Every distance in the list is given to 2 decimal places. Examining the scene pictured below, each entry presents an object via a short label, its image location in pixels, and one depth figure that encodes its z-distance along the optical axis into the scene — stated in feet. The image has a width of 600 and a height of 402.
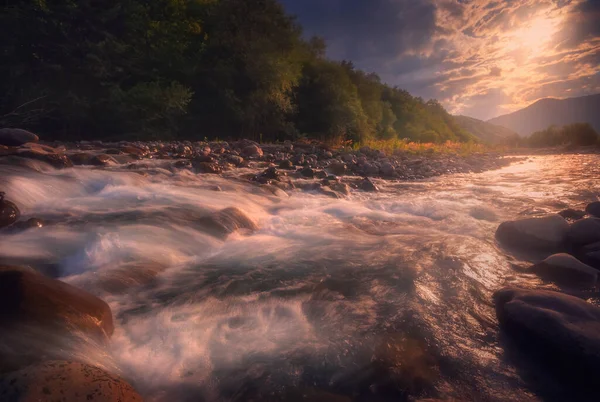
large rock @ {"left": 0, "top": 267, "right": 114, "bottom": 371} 4.92
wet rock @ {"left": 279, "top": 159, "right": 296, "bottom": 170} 31.50
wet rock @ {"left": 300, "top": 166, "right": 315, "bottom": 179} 28.42
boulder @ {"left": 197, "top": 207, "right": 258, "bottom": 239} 13.93
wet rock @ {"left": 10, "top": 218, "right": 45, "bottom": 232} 11.79
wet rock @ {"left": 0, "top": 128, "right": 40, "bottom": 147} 26.45
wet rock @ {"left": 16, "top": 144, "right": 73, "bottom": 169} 20.29
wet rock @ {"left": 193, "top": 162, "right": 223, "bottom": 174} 26.32
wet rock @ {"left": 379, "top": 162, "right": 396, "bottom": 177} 33.42
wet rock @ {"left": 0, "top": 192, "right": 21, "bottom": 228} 12.01
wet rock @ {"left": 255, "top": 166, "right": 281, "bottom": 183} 24.23
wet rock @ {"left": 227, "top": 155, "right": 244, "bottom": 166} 31.27
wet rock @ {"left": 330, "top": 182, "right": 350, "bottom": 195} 23.62
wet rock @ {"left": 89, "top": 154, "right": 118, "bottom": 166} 24.29
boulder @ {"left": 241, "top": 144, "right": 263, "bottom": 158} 37.16
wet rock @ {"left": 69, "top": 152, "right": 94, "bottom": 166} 24.11
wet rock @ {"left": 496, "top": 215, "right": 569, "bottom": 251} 12.21
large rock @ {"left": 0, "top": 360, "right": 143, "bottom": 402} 4.05
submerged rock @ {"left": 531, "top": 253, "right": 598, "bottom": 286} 9.57
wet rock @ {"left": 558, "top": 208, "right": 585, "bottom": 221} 16.03
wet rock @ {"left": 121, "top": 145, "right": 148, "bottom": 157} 30.55
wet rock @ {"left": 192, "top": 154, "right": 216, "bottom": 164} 28.89
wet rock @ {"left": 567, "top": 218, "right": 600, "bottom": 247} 11.61
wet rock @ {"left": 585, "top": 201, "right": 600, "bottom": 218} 15.66
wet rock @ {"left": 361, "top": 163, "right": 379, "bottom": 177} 33.73
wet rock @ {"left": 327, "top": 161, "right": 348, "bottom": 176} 32.29
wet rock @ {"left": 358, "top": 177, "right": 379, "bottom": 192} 25.42
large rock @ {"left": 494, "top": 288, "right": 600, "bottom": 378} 6.12
